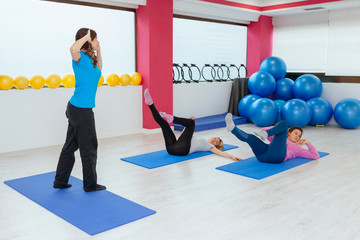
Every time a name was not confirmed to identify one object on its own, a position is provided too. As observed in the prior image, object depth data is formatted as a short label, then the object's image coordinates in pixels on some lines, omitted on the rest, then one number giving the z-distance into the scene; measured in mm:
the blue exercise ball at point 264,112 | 6629
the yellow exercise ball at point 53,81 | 5117
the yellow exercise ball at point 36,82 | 4969
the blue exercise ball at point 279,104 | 6880
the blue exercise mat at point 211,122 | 6529
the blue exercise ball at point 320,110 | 6770
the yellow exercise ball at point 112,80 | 5836
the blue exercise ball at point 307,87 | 6883
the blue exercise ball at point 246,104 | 7195
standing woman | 3028
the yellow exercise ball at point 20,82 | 4820
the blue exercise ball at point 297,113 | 6465
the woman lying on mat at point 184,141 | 4453
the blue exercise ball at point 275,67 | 7301
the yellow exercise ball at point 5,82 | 4695
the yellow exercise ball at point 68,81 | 5270
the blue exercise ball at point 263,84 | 7129
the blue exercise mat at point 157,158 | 4241
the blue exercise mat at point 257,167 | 3867
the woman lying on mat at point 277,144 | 3838
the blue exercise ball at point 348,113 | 6480
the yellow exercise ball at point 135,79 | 6133
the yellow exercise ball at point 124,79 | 5965
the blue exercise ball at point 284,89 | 7304
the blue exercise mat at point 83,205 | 2648
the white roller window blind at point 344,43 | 7312
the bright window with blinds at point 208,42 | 7145
